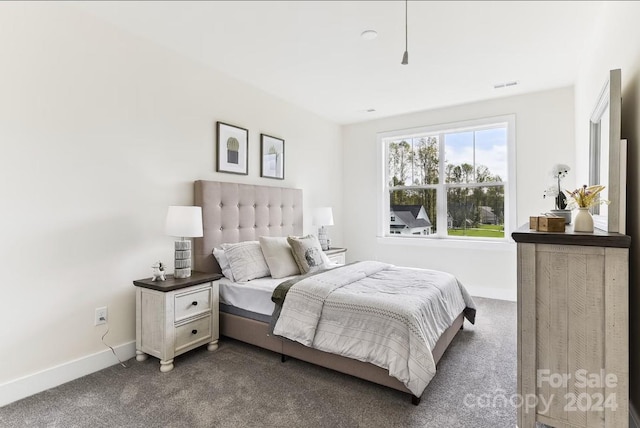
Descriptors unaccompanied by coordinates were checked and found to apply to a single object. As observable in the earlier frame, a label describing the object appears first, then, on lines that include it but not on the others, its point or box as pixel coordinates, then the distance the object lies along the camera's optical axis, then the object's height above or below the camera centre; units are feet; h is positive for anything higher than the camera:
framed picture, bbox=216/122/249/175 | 11.27 +2.33
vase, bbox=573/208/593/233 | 5.51 -0.12
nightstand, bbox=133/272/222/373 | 8.07 -2.68
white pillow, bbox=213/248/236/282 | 10.00 -1.51
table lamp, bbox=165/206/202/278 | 8.77 -0.43
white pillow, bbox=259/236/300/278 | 10.21 -1.39
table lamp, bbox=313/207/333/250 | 14.90 -0.25
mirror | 5.36 +0.98
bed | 7.56 -0.90
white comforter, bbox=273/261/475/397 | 6.52 -2.38
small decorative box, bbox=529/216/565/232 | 5.59 -0.17
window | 14.55 +1.64
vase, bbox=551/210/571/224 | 7.33 +0.03
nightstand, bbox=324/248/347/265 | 14.07 -1.81
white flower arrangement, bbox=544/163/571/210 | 7.80 +0.53
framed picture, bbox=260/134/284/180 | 13.00 +2.32
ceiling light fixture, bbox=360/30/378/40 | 8.71 +4.83
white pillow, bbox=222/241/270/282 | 9.87 -1.48
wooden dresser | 4.83 -1.78
